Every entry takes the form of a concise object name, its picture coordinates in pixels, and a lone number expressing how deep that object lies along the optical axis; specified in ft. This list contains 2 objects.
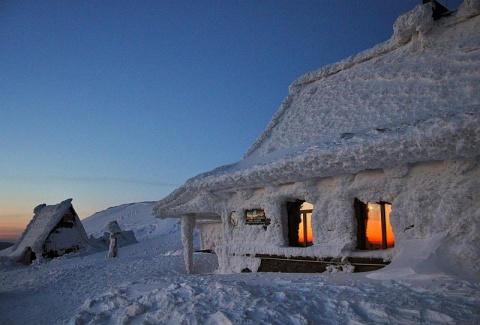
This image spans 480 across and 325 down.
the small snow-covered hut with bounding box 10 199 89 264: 69.26
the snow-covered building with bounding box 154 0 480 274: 20.07
